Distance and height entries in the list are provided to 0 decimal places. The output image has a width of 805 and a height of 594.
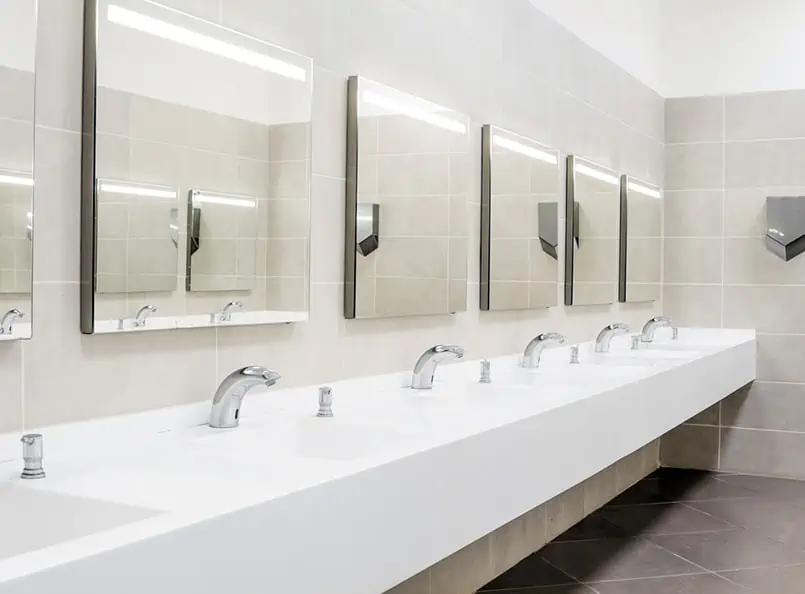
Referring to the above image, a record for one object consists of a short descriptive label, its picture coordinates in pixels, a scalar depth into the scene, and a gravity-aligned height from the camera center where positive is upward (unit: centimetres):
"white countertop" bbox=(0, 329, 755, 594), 131 -31
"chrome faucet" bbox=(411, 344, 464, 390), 286 -17
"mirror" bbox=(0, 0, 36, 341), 170 +24
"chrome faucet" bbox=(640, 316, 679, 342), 479 -11
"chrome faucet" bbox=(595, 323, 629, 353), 430 -14
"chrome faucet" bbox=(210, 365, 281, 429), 209 -19
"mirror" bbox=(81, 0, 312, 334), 193 +28
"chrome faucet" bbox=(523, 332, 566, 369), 357 -17
